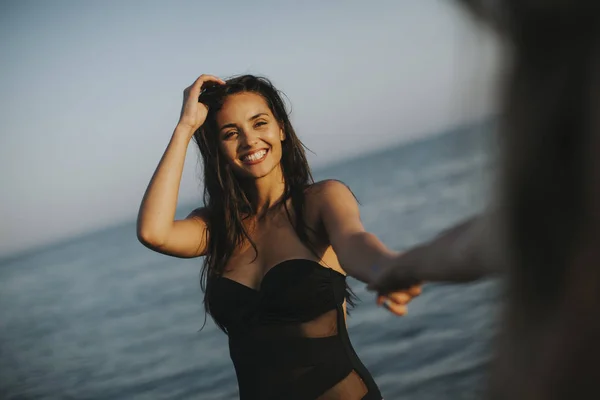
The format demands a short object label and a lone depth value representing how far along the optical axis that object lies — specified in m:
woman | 2.55
